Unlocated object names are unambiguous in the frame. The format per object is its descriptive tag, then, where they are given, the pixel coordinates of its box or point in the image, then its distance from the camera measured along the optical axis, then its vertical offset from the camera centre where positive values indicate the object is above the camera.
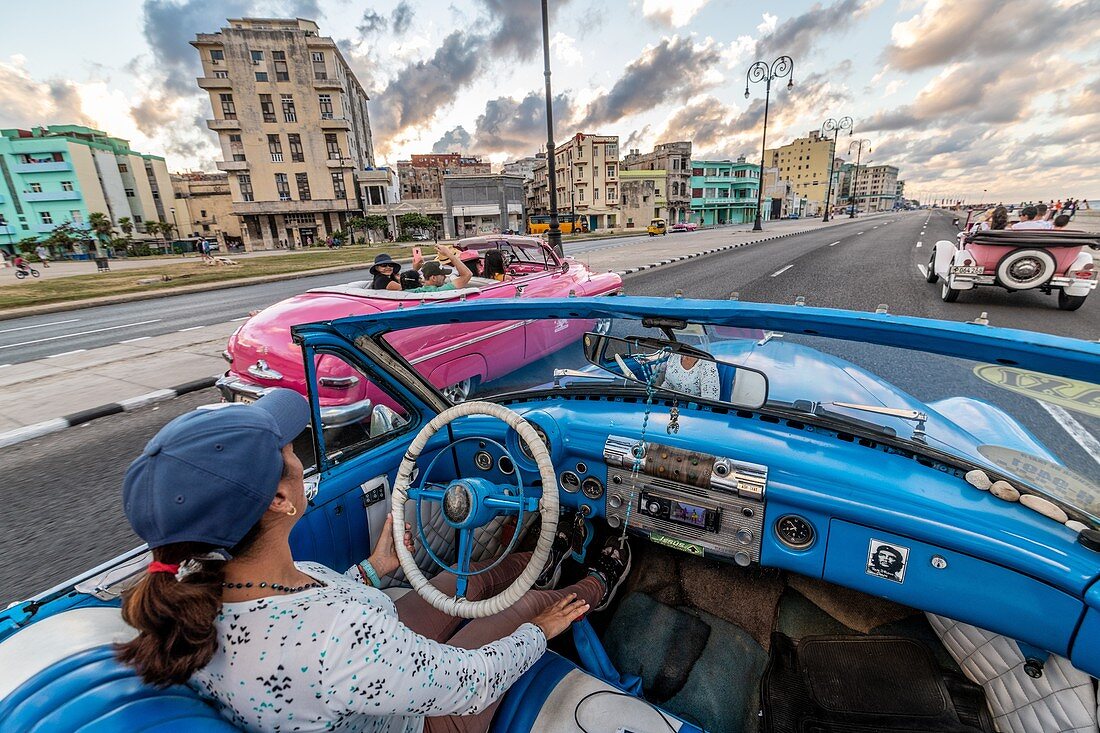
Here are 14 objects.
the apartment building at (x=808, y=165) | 106.75 +10.38
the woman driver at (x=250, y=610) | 1.07 -0.85
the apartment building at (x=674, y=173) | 68.17 +5.92
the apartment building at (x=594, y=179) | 60.66 +5.10
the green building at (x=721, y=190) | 77.44 +3.75
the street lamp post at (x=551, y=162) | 13.05 +1.79
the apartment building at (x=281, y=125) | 47.16 +10.67
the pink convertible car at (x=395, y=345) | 2.85 -0.85
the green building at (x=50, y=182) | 54.44 +7.01
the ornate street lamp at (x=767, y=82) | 20.57 +6.17
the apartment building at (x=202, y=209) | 70.38 +4.10
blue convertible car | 1.42 -1.03
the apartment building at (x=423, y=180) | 96.62 +9.36
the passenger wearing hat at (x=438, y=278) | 5.36 -0.58
